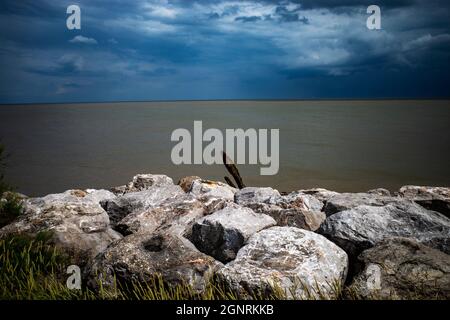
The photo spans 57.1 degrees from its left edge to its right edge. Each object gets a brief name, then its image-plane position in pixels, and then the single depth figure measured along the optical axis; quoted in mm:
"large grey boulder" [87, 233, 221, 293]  4418
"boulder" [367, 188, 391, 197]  9961
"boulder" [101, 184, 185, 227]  7590
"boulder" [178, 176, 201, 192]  10200
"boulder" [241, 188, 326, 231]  6113
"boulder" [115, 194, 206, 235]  6484
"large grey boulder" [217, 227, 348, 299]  4055
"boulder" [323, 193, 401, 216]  6793
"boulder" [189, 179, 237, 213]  7182
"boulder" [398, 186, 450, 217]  7066
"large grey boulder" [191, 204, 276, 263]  5438
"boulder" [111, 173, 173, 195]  10188
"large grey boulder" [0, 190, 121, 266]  5582
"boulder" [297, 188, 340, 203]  8695
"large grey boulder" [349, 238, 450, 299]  3982
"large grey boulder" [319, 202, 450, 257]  5230
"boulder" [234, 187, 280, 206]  7652
